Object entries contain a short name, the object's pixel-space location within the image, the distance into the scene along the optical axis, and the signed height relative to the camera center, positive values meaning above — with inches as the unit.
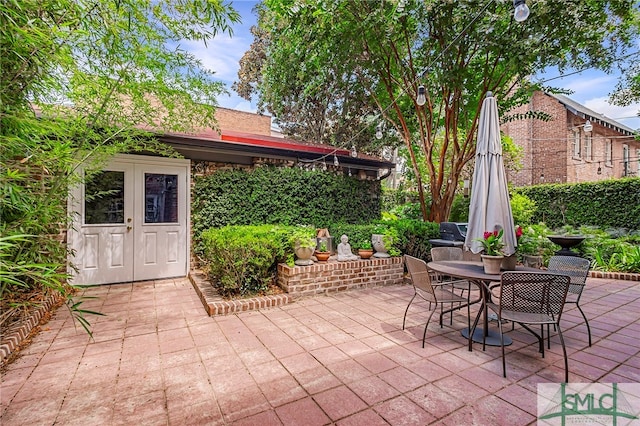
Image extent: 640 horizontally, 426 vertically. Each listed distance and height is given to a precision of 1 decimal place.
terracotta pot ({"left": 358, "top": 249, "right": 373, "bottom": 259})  209.2 -26.7
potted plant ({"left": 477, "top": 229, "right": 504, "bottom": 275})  116.5 -14.9
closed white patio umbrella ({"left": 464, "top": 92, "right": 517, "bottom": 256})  135.9 +11.4
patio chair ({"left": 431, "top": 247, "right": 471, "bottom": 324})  156.0 -20.2
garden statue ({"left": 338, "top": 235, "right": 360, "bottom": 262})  206.7 -24.6
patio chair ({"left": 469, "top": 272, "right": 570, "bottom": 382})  95.6 -26.3
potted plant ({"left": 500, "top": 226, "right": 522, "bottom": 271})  123.9 -19.7
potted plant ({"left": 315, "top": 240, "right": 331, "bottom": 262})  195.0 -25.5
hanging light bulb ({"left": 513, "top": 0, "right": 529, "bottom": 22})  102.3 +69.0
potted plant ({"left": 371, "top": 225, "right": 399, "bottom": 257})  213.5 -19.4
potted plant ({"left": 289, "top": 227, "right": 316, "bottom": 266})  181.0 -19.0
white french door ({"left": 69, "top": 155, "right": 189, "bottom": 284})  194.9 -6.2
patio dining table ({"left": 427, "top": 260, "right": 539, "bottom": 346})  112.3 -23.5
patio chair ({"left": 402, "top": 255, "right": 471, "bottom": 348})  118.6 -28.1
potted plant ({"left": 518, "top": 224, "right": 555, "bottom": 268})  259.6 -27.7
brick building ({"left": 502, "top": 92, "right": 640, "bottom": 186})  493.7 +121.6
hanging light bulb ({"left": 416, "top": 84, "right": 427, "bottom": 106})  171.3 +67.1
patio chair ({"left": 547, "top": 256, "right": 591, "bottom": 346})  127.6 -23.9
